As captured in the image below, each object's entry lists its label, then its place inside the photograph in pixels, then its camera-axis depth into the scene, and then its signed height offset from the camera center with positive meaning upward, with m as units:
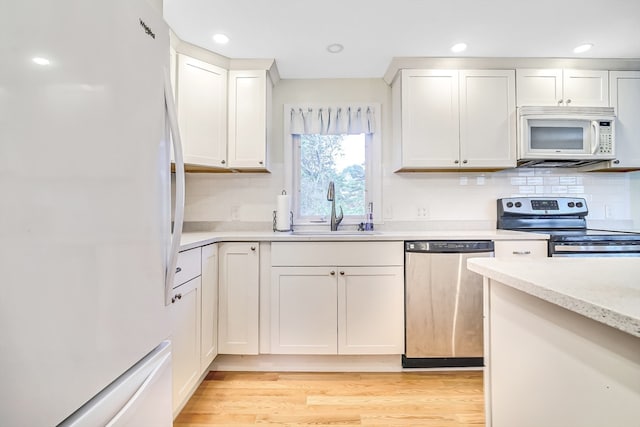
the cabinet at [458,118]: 2.28 +0.82
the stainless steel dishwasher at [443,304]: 1.94 -0.61
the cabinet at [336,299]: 1.96 -0.59
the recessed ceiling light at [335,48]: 2.10 +1.30
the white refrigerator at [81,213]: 0.44 +0.01
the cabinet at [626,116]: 2.28 +0.84
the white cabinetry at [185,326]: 1.39 -0.60
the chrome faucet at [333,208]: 2.43 +0.08
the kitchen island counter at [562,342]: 0.50 -0.28
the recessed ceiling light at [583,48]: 2.12 +1.32
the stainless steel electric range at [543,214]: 2.43 +0.03
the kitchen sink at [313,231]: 2.43 -0.13
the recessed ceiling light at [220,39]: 1.98 +1.29
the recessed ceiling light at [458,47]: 2.09 +1.31
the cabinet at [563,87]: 2.29 +1.08
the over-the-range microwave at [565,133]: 2.21 +0.68
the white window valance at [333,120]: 2.56 +0.90
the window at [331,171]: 2.58 +0.43
